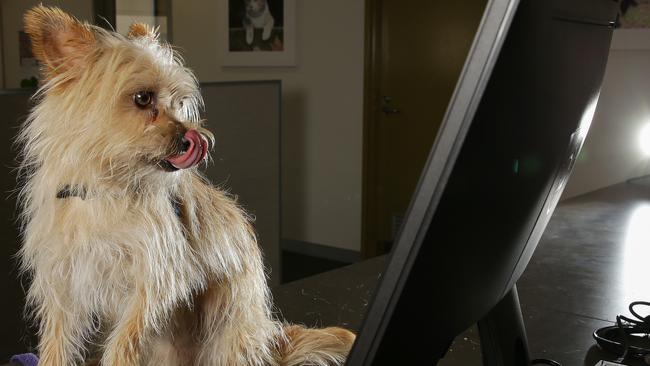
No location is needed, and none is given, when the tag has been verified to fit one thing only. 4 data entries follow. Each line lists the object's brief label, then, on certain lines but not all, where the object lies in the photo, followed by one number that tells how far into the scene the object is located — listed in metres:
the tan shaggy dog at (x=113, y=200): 0.57
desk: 0.99
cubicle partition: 1.91
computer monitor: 0.42
